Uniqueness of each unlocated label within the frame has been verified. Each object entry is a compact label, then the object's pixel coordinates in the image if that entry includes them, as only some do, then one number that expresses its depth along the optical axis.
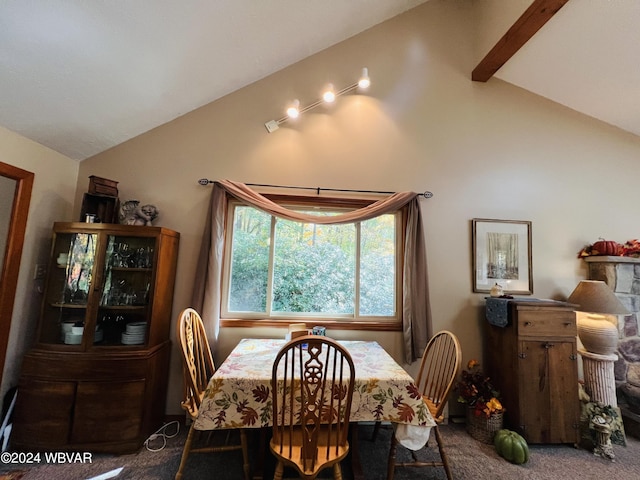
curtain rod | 2.55
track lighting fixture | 2.53
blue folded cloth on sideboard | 2.22
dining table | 1.47
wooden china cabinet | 1.84
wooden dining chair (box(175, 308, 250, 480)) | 1.60
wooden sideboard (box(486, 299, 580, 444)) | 2.09
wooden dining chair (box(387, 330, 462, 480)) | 1.61
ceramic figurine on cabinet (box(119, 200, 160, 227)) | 2.23
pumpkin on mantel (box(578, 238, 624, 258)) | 2.50
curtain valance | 2.28
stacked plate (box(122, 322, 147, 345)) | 2.05
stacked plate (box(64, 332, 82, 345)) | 1.97
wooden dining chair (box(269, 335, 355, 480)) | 1.25
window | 2.50
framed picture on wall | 2.58
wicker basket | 2.12
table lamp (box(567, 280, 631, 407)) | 2.20
